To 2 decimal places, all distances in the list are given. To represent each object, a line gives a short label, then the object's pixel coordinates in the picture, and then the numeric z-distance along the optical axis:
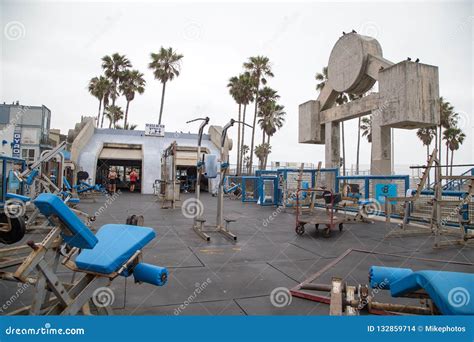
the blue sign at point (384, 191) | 9.93
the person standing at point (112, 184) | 19.75
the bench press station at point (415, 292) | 1.68
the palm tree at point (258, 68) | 31.78
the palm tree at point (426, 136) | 41.07
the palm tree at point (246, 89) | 31.17
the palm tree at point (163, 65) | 30.94
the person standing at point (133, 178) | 22.14
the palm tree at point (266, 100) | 33.78
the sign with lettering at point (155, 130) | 25.00
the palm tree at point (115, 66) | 33.59
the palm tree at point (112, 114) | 40.33
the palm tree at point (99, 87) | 33.71
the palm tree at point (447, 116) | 34.65
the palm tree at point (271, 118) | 35.31
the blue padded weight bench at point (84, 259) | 1.88
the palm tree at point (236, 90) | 31.47
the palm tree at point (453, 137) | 37.72
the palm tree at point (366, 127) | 44.22
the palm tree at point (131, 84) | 34.09
